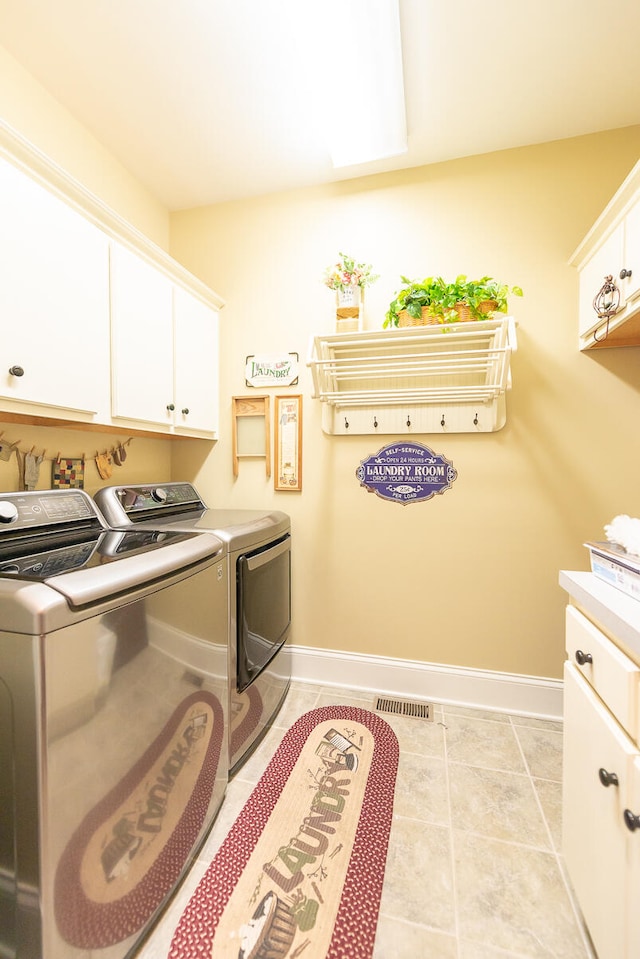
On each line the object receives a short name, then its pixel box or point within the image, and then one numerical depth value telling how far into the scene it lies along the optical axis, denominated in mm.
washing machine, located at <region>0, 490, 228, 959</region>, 737
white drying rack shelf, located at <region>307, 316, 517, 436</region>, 1803
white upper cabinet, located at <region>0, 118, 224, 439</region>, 1163
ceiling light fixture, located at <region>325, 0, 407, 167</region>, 1295
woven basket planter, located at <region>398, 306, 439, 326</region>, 1812
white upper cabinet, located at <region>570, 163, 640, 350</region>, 1352
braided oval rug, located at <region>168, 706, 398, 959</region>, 983
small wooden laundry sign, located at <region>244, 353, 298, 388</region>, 2180
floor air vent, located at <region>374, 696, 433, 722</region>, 1917
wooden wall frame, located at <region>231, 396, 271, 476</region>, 2236
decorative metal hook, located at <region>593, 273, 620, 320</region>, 1466
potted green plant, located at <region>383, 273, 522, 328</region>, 1762
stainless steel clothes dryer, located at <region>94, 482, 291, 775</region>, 1516
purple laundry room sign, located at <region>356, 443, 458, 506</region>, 2000
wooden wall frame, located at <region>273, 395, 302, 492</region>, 2186
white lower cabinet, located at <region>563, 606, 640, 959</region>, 741
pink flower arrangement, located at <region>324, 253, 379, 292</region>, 1954
